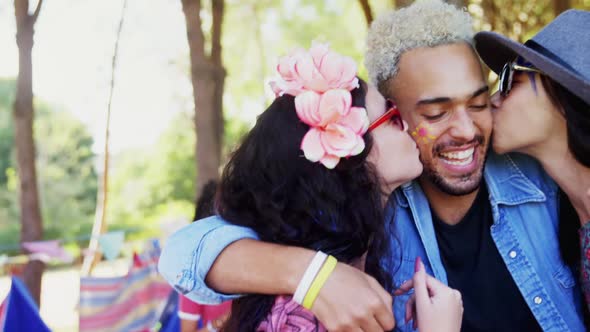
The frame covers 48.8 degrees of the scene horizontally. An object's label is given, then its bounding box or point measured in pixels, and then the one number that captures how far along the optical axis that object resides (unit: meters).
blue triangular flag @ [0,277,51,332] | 3.30
